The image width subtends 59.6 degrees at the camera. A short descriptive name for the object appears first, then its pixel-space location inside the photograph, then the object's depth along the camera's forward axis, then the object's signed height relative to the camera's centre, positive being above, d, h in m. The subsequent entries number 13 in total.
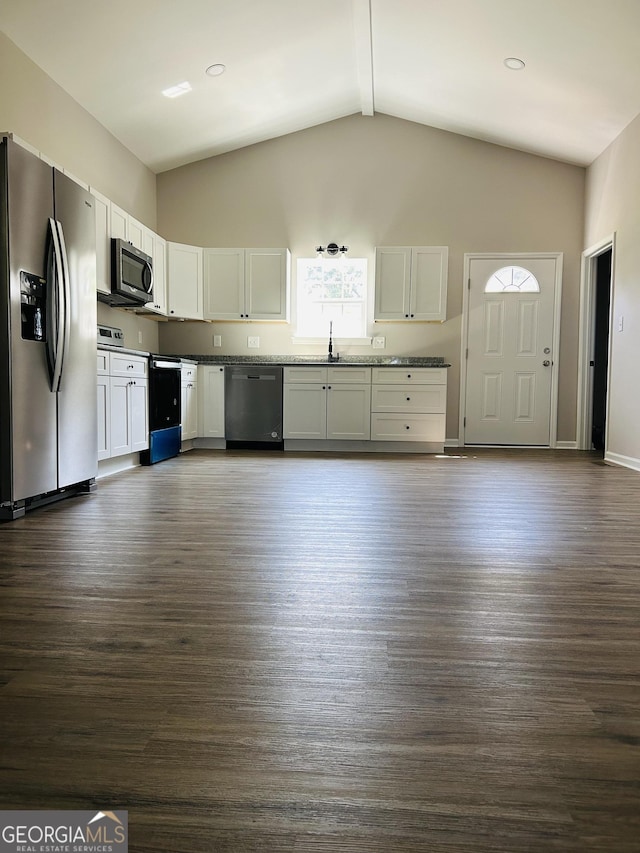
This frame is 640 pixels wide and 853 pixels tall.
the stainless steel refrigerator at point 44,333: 2.59 +0.31
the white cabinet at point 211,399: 5.61 -0.03
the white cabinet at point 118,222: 4.40 +1.40
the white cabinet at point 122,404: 3.73 -0.07
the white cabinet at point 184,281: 5.64 +1.17
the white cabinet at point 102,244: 4.17 +1.14
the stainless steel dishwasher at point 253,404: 5.55 -0.07
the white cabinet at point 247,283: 5.78 +1.18
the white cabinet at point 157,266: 5.18 +1.27
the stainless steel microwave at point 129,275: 4.39 +0.99
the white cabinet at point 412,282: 5.73 +1.20
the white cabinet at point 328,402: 5.52 -0.04
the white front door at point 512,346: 5.97 +0.58
